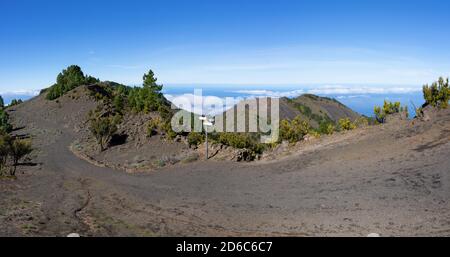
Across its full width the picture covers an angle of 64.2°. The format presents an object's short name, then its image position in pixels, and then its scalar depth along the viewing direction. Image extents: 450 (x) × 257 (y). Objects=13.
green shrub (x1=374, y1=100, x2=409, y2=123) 32.06
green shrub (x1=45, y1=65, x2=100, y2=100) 69.81
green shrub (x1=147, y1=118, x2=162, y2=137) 39.44
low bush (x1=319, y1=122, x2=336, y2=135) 32.28
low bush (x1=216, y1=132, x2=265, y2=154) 32.88
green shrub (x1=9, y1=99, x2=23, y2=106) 81.28
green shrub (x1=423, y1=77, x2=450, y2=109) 28.33
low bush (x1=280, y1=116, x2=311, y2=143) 34.60
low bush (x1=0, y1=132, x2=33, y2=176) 25.69
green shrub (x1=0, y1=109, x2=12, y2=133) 50.01
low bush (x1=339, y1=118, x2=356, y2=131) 32.15
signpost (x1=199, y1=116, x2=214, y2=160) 27.90
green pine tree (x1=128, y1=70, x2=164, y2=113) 47.37
